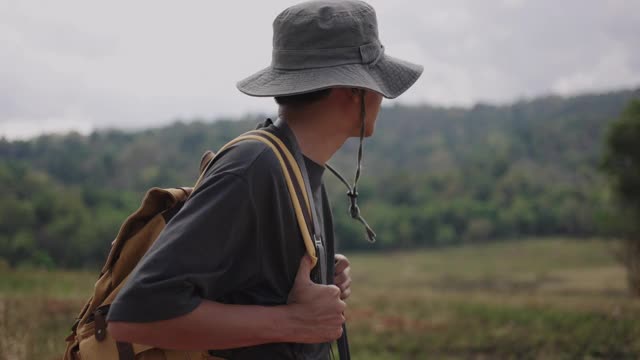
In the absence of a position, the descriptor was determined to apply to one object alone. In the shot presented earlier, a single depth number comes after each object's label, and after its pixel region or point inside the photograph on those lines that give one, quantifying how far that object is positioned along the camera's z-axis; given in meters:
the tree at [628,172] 21.94
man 1.45
